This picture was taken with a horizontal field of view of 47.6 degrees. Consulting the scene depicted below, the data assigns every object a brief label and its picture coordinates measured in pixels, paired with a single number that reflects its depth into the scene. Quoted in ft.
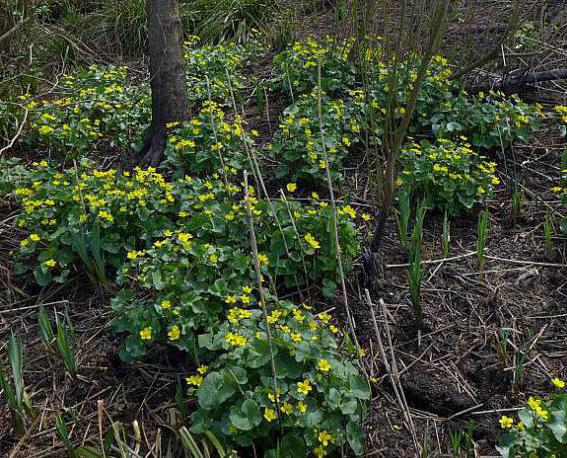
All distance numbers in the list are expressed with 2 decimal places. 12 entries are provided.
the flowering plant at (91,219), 8.61
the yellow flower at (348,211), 8.66
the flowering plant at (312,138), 10.31
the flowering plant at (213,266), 7.36
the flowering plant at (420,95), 11.52
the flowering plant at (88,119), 11.75
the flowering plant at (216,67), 13.06
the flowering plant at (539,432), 5.85
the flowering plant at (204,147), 10.43
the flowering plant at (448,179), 9.78
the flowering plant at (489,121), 11.17
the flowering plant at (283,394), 6.30
